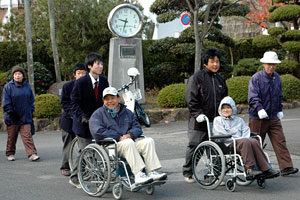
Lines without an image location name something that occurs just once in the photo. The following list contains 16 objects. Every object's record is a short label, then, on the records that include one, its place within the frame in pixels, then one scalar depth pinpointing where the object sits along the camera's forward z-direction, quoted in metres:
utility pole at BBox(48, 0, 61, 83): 17.72
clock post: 14.66
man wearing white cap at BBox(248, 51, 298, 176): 7.55
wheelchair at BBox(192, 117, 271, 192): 6.46
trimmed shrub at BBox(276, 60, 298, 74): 18.00
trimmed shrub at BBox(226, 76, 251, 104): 15.46
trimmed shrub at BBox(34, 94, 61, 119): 13.97
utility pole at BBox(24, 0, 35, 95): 16.08
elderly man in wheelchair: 6.18
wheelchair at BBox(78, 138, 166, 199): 6.18
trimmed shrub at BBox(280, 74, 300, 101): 16.02
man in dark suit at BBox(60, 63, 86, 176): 7.79
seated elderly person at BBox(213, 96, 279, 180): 6.41
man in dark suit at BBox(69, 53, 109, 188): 7.02
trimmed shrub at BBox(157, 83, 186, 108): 14.97
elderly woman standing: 9.52
